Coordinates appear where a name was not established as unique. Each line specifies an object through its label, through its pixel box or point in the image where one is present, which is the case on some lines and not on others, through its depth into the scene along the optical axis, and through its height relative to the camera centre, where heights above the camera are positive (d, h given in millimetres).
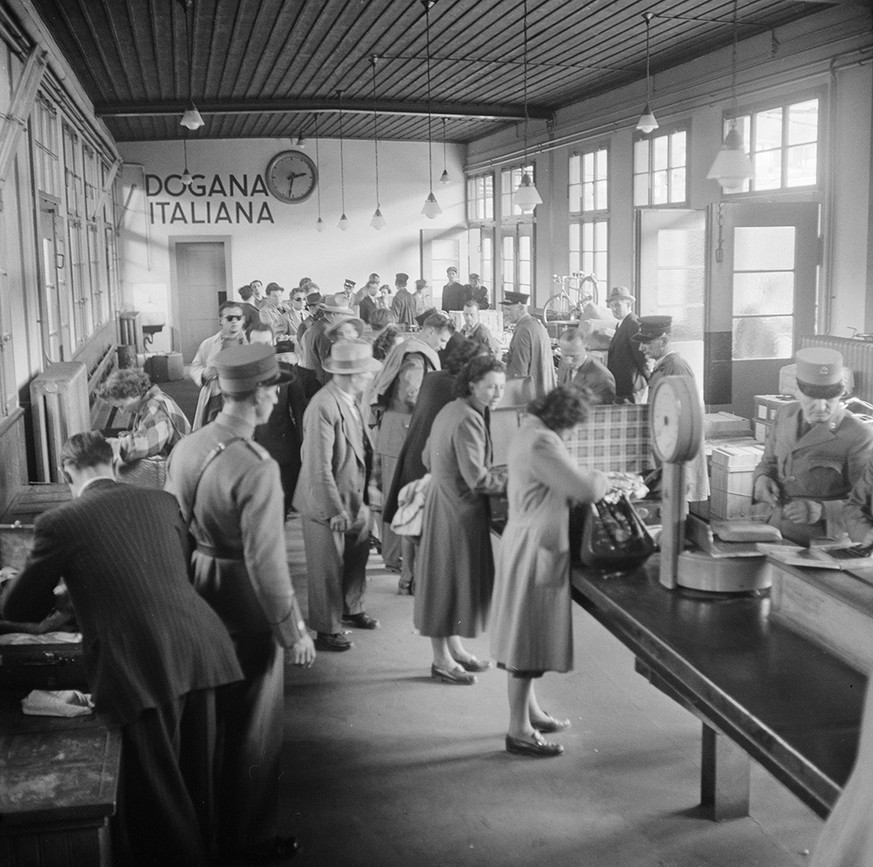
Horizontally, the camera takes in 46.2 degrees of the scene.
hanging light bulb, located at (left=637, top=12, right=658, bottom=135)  9492 +1682
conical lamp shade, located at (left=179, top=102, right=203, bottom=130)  10500 +1959
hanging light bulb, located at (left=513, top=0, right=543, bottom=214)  10648 +1140
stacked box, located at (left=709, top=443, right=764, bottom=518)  7051 -1219
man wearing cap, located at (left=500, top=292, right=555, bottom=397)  7703 -369
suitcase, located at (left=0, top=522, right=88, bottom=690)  3412 -1172
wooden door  18516 +458
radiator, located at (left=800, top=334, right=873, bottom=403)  6770 -403
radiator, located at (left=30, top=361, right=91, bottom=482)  6441 -665
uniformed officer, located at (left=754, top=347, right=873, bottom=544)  4332 -659
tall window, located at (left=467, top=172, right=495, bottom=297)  17969 +1418
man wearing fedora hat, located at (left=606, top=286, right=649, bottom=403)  7445 -442
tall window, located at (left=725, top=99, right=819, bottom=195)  8852 +1413
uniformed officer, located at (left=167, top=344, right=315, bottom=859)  3088 -801
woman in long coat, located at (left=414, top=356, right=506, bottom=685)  4469 -935
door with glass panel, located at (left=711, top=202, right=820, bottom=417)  7820 +125
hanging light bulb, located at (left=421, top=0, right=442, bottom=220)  14047 +1355
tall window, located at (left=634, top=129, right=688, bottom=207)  11094 +1518
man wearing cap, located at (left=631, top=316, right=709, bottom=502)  5605 -308
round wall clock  18297 +2373
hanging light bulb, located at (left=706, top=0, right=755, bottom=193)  7527 +1012
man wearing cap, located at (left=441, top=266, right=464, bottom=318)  14273 +148
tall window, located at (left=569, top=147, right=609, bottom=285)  13148 +1209
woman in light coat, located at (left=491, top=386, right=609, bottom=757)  3703 -874
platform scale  3188 -718
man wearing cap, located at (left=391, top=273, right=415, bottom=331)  14312 +21
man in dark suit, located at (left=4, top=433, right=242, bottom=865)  2787 -876
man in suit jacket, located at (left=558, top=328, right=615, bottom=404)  6414 -442
